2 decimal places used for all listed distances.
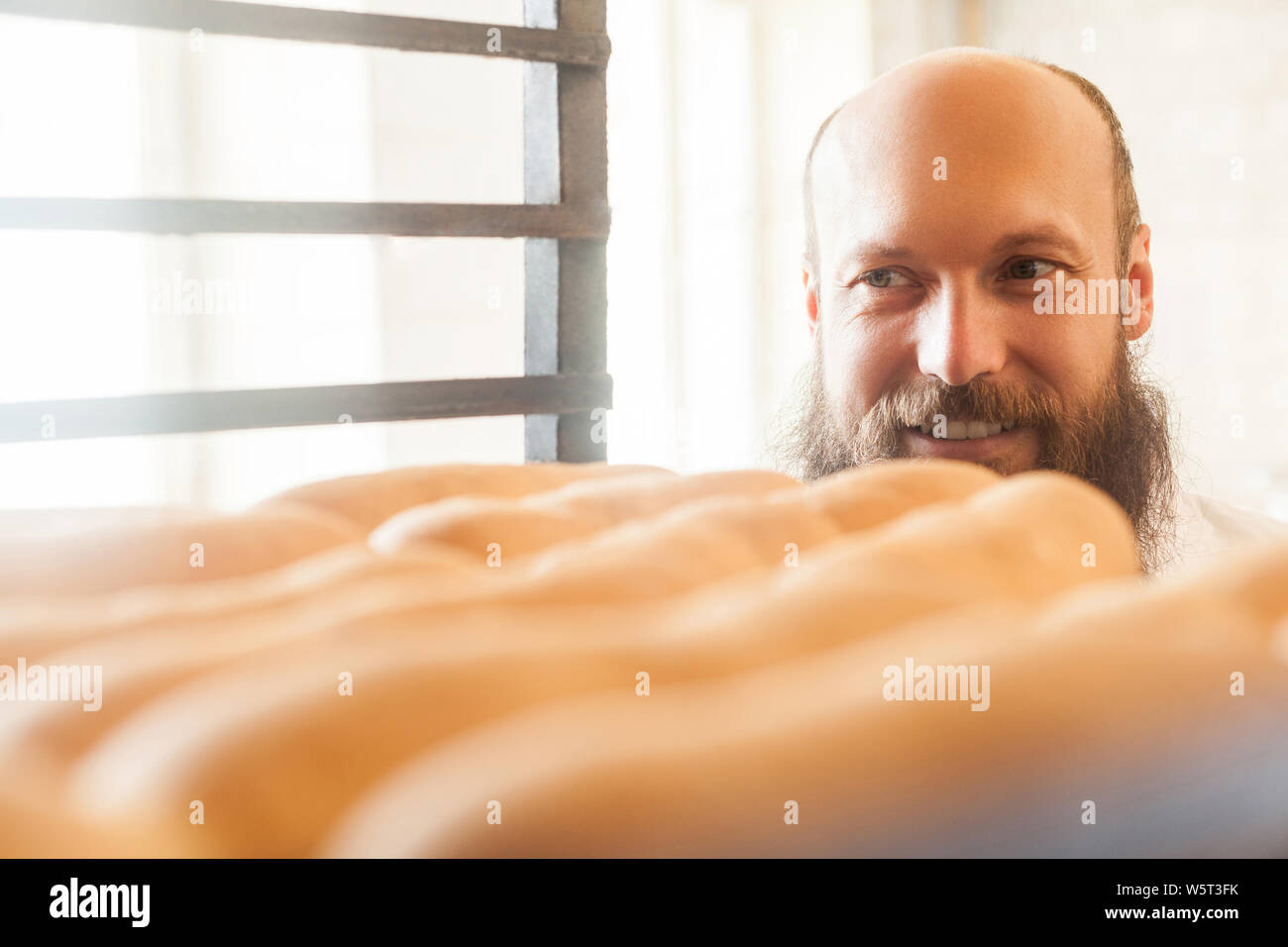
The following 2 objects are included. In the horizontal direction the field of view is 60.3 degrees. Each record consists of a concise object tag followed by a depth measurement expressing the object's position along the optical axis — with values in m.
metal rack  0.72
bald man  0.84
